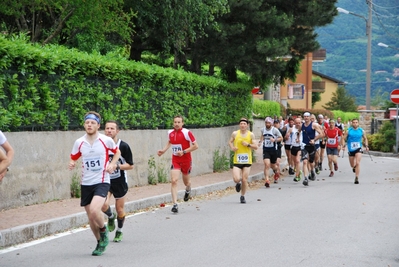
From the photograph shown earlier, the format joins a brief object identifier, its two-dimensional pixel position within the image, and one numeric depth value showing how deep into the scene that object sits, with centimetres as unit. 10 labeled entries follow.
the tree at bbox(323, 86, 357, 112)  10862
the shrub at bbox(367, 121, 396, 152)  4209
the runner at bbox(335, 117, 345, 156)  3653
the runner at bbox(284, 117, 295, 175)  2448
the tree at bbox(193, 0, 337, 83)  2556
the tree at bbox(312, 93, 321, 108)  9974
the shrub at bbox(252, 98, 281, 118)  5638
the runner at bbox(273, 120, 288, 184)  2275
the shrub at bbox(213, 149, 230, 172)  2486
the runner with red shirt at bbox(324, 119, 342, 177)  2589
